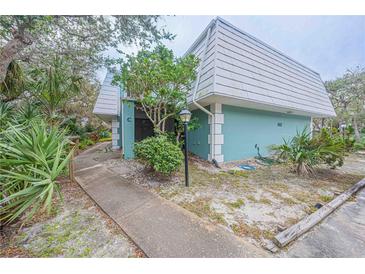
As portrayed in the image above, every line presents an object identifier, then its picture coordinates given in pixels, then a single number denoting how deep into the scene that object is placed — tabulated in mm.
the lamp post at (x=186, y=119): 3443
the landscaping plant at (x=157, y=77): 4109
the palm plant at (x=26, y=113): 3202
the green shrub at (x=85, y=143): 9665
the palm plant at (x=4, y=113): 2777
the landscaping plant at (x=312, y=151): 4246
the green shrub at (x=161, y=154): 3568
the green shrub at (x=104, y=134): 15217
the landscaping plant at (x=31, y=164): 1655
